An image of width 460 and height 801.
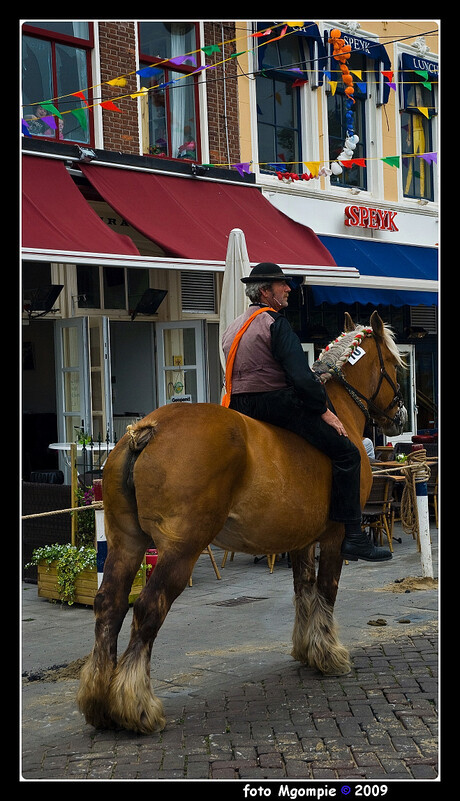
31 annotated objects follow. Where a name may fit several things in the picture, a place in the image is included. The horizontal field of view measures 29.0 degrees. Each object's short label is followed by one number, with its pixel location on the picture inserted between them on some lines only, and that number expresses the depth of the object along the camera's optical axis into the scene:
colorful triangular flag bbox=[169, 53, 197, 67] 13.14
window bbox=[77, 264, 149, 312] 12.89
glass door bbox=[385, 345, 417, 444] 17.89
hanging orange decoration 14.99
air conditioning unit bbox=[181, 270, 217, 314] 14.02
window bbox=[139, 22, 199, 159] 13.32
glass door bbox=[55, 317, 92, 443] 12.26
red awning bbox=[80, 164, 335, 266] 11.77
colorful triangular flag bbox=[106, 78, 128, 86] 11.90
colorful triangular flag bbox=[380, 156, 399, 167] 15.47
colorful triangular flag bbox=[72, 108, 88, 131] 12.15
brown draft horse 4.90
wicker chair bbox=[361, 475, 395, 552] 10.32
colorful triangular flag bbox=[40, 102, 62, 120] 11.47
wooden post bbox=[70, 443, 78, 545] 8.45
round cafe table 10.91
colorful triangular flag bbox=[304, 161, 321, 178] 14.76
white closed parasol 8.88
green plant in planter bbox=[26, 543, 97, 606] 8.17
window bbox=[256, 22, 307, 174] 15.01
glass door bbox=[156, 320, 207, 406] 13.75
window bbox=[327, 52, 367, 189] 16.25
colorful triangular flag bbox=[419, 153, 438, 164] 15.21
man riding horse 5.58
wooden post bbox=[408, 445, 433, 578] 8.82
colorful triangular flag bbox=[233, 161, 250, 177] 14.14
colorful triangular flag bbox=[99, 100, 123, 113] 11.79
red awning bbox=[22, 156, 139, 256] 10.10
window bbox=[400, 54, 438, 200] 17.28
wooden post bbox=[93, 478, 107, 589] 6.34
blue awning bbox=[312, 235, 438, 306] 14.88
